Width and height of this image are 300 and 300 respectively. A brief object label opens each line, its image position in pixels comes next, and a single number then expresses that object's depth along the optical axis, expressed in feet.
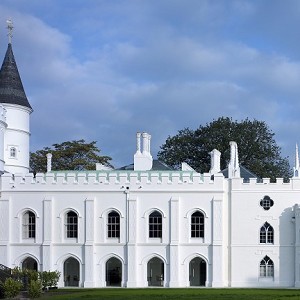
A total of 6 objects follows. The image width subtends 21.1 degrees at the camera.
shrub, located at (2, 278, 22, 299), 136.15
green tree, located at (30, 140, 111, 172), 272.92
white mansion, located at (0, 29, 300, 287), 179.11
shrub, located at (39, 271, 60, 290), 155.33
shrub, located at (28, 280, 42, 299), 136.05
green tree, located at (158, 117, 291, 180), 274.77
